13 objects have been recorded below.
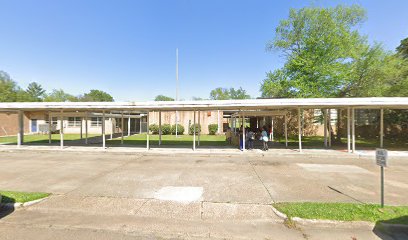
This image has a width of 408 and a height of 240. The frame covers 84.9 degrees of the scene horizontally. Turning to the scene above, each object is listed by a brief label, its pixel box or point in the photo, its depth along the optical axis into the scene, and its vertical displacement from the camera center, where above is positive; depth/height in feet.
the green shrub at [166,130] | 100.58 -4.68
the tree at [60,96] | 279.90 +31.16
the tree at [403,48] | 75.11 +25.88
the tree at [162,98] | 347.19 +36.26
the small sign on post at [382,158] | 17.12 -3.03
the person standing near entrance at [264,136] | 46.69 -3.48
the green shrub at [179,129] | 99.67 -4.24
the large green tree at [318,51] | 63.00 +20.42
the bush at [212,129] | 97.93 -4.16
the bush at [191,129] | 99.82 -4.46
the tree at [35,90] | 335.51 +46.50
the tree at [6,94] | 154.41 +18.71
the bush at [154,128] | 101.76 -3.82
